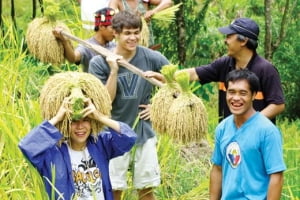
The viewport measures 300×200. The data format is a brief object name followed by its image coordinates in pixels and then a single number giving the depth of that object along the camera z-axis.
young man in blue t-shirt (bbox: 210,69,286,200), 4.09
